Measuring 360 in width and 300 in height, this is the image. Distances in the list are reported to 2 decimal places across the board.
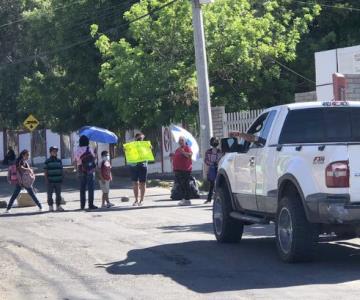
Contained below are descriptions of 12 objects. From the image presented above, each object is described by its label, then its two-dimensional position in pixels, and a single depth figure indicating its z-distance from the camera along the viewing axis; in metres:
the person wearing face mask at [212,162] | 21.47
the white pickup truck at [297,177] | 10.48
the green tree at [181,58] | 29.67
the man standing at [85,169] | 21.84
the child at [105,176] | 22.08
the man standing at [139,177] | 22.14
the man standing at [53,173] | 21.42
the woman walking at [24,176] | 21.53
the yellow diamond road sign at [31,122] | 41.59
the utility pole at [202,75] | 25.20
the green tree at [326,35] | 34.03
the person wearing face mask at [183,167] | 21.62
